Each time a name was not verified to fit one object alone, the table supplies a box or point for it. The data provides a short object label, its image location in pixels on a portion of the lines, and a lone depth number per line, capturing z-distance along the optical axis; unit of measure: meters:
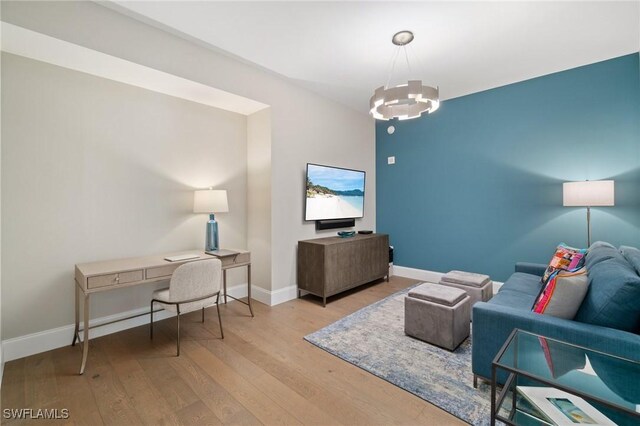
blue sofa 1.38
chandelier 2.30
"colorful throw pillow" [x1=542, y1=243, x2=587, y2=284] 2.39
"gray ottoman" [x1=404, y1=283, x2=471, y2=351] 2.35
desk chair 2.29
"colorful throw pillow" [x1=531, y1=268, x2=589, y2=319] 1.59
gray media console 3.45
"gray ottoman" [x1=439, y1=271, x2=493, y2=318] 2.90
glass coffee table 1.12
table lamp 3.02
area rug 1.76
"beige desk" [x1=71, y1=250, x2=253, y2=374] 2.07
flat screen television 3.85
